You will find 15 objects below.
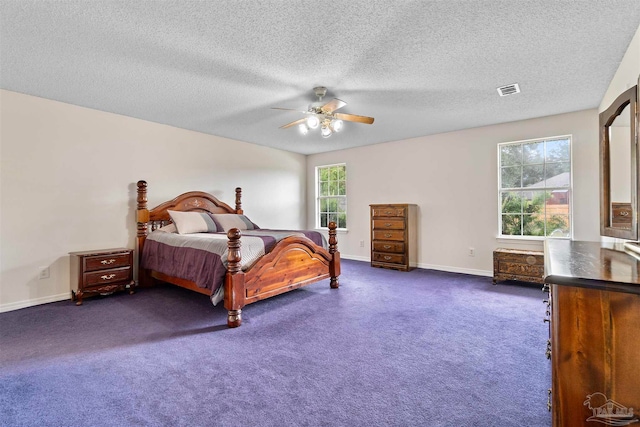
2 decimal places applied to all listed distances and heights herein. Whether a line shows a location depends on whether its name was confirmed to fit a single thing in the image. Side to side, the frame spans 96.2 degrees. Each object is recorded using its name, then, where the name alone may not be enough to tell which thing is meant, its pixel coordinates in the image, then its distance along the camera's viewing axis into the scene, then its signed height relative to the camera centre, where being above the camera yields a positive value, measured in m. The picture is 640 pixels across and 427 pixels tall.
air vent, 3.01 +1.38
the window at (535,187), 3.96 +0.44
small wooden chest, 3.78 -0.64
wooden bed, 2.73 -0.54
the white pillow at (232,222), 4.48 -0.08
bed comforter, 2.83 -0.41
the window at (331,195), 6.30 +0.51
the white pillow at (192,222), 4.00 -0.08
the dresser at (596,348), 0.90 -0.42
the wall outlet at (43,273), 3.31 -0.65
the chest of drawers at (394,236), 4.88 -0.33
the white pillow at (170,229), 4.08 -0.18
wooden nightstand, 3.30 -0.66
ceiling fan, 2.95 +1.09
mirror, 1.56 +0.31
